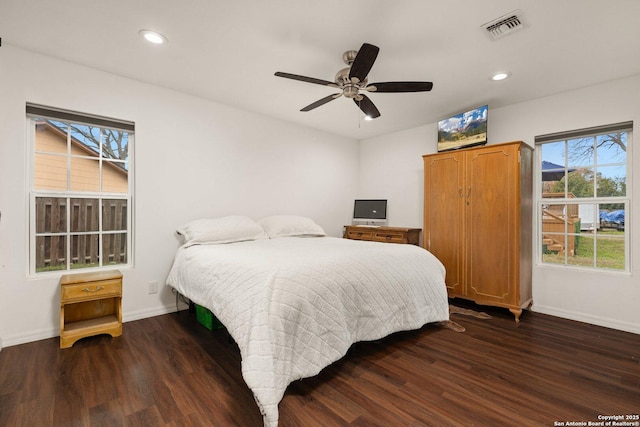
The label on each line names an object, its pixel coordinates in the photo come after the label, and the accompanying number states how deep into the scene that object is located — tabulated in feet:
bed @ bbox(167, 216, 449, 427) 5.02
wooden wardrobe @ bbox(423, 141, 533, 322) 9.90
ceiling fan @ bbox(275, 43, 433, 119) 6.70
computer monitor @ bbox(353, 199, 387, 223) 14.99
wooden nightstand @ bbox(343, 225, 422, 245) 12.89
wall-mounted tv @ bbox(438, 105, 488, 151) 11.04
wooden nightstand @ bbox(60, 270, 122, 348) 7.57
